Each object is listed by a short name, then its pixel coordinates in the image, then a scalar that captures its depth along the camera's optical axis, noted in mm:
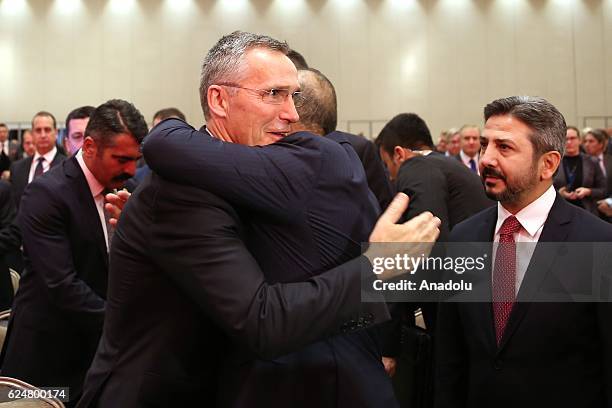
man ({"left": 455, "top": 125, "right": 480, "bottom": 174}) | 8570
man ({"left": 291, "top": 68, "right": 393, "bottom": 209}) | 3082
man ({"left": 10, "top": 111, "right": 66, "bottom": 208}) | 6879
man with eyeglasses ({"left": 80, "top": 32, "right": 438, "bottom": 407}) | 1515
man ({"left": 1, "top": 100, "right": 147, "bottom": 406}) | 2803
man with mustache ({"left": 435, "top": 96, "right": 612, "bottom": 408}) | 2201
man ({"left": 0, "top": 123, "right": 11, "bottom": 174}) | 9750
